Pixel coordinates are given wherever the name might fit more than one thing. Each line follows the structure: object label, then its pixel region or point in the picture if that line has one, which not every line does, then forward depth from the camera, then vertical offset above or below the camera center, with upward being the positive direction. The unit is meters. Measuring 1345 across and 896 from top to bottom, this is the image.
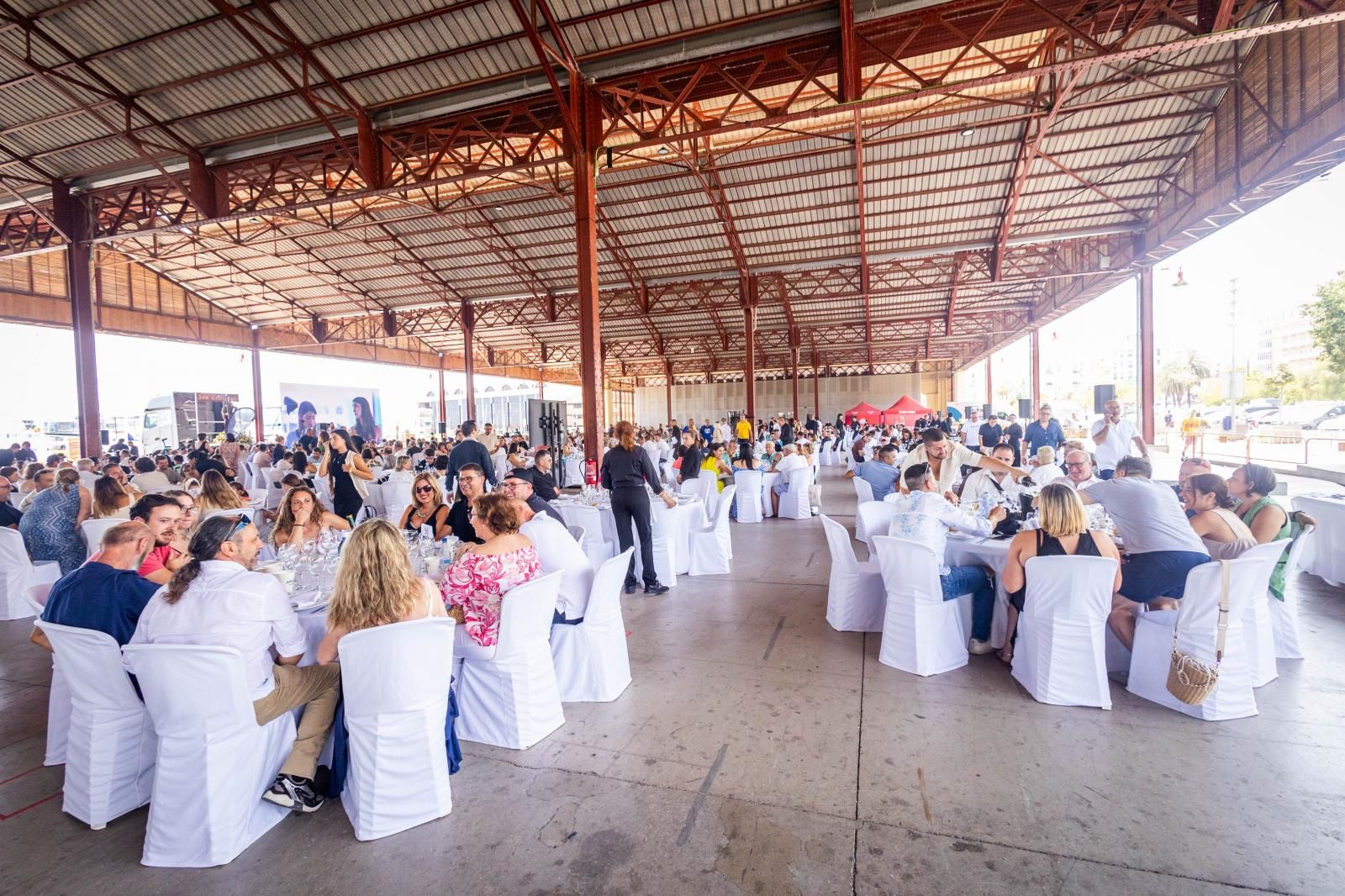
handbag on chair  2.67 -1.14
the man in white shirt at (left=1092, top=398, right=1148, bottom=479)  6.91 -0.19
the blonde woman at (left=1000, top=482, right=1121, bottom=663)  2.92 -0.54
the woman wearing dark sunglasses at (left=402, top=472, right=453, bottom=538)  4.32 -0.49
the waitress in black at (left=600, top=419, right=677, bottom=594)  4.90 -0.38
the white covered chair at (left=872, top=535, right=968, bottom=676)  3.32 -1.05
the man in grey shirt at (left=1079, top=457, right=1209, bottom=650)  3.00 -0.65
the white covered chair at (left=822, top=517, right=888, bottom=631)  4.02 -1.07
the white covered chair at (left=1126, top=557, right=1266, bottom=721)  2.74 -1.01
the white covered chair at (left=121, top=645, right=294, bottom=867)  1.97 -1.02
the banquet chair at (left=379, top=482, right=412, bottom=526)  7.60 -0.66
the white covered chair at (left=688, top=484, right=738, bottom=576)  5.68 -1.07
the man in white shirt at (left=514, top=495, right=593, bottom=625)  3.17 -0.67
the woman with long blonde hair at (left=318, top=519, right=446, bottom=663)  2.18 -0.52
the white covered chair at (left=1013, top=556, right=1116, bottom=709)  2.84 -0.99
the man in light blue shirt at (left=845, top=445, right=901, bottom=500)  6.65 -0.51
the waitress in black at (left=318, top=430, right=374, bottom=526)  6.07 -0.31
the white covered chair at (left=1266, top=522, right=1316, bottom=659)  3.46 -1.17
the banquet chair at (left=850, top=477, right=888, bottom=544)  5.93 -0.67
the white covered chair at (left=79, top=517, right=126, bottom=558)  4.40 -0.56
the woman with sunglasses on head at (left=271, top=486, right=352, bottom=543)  3.85 -0.47
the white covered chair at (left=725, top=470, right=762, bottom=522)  8.55 -0.90
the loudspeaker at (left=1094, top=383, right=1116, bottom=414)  9.54 +0.51
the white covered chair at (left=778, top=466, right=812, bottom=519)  8.62 -0.94
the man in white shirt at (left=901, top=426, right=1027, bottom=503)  5.04 -0.28
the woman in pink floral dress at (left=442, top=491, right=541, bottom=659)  2.74 -0.63
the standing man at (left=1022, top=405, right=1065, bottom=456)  8.27 -0.11
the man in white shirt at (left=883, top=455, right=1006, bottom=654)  3.47 -0.62
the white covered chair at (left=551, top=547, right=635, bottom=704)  3.16 -1.13
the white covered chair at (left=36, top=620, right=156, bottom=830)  2.21 -1.04
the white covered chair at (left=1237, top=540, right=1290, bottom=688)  3.11 -1.17
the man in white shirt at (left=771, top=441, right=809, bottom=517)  8.77 -0.53
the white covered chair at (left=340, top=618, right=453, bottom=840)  2.08 -1.01
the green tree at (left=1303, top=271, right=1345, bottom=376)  16.84 +2.72
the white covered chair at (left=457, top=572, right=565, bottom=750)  2.69 -1.12
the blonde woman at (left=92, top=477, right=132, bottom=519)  4.33 -0.33
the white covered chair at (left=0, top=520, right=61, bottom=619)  4.67 -0.92
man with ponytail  2.05 -0.61
